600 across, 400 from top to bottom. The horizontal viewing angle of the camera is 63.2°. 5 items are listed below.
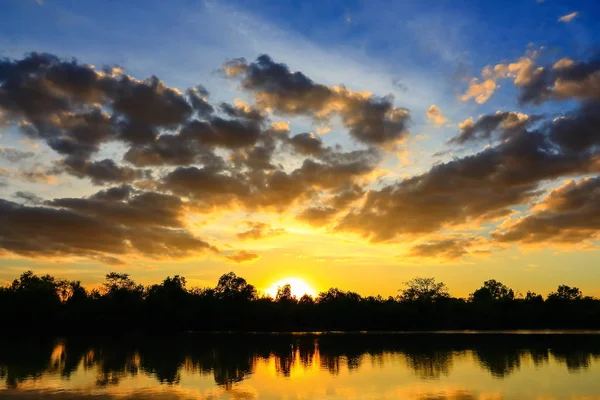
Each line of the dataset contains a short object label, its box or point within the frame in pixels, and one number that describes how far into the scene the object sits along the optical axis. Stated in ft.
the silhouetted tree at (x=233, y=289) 459.73
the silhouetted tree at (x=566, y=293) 440.33
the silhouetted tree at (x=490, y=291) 515.09
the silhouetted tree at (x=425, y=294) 461.78
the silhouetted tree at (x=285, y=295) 476.54
